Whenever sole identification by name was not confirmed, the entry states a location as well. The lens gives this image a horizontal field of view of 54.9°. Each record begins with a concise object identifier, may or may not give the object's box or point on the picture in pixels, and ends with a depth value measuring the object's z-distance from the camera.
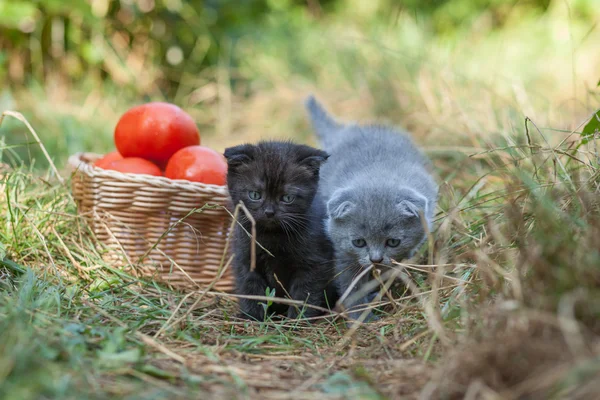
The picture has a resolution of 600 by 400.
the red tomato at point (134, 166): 3.11
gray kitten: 2.78
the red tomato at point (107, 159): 3.28
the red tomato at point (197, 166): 3.11
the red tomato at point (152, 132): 3.28
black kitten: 2.68
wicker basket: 2.92
